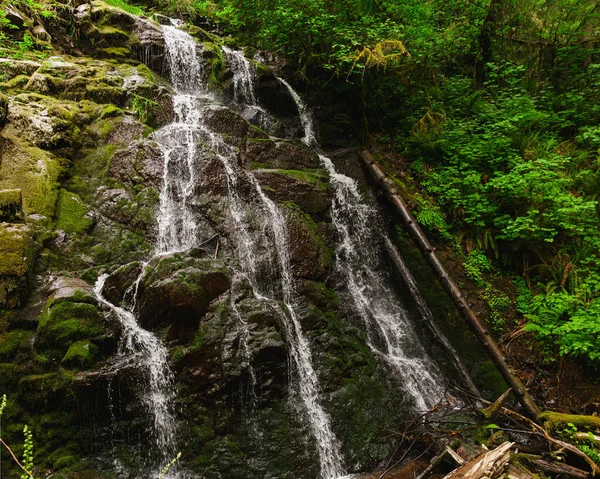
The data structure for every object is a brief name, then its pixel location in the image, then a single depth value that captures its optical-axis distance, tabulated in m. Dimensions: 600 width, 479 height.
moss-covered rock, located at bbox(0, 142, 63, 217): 5.32
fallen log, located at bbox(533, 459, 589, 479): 3.46
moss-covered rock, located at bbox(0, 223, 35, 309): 4.36
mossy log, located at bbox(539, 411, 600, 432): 4.06
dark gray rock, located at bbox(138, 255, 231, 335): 4.78
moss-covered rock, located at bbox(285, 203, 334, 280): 6.28
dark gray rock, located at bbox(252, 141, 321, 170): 7.68
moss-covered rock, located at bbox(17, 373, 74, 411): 4.01
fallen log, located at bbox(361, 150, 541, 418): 5.35
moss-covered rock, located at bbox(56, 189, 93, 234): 5.47
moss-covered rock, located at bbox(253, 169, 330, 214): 6.94
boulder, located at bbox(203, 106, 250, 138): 7.65
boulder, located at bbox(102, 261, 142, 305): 4.90
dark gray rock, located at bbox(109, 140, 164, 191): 6.22
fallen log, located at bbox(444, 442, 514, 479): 3.26
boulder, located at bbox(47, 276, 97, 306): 4.44
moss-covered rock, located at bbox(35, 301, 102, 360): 4.20
